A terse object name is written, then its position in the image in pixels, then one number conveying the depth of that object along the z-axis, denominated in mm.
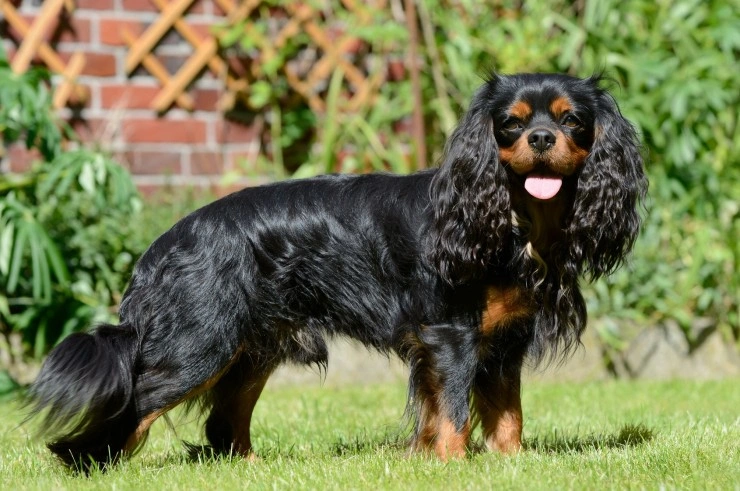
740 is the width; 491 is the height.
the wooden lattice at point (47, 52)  13047
